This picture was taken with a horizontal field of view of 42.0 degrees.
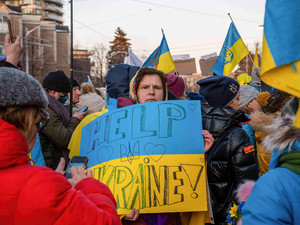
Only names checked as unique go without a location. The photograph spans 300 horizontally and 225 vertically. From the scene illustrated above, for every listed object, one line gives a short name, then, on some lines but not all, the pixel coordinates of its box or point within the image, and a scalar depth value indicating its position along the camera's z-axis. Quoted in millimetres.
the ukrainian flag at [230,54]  8742
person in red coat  1582
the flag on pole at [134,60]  8589
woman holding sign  3299
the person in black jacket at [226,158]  2928
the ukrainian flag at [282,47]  1627
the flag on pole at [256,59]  9642
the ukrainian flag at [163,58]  7203
